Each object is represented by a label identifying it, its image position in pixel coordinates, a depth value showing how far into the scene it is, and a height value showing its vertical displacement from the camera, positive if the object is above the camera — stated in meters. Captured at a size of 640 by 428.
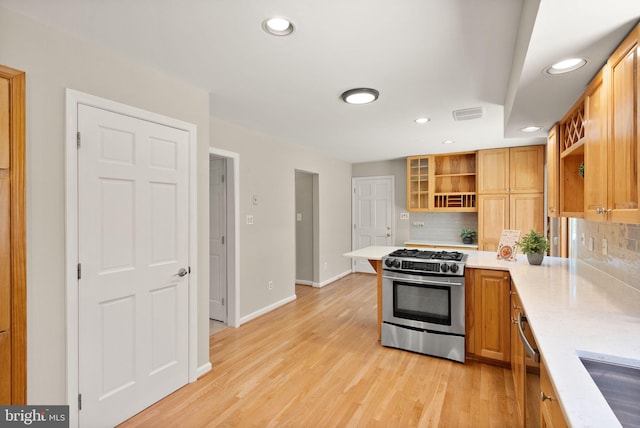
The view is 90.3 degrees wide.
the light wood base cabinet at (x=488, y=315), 2.75 -0.90
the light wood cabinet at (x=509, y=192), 4.82 +0.34
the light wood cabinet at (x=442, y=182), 5.48 +0.56
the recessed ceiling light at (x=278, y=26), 1.68 +1.02
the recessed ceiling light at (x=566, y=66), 1.52 +0.73
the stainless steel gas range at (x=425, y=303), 2.89 -0.86
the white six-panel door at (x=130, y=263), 1.88 -0.32
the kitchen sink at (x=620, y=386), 0.97 -0.57
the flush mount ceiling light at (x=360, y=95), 2.59 +0.98
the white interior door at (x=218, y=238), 3.85 -0.29
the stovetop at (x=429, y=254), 3.13 -0.43
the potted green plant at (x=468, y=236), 5.45 -0.39
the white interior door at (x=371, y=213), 6.33 +0.02
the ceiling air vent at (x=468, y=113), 3.08 +1.00
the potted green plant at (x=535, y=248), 2.77 -0.30
